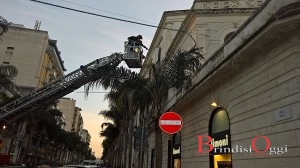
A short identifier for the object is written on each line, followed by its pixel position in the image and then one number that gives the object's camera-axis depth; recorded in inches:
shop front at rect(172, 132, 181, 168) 640.1
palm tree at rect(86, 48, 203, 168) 513.7
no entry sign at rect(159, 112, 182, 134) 373.1
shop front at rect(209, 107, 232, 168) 411.8
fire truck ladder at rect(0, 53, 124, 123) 936.9
